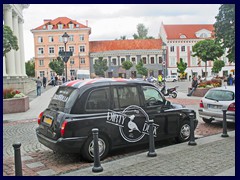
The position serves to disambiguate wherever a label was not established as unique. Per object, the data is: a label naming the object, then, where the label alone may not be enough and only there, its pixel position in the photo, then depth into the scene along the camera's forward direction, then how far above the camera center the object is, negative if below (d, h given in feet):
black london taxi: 21.33 -3.16
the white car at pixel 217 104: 34.35 -3.75
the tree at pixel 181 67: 223.30 +3.26
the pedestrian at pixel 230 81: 101.97 -3.36
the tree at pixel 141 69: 230.07 +2.42
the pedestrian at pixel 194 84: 77.61 -3.16
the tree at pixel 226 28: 83.17 +11.96
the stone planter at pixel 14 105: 51.31 -5.07
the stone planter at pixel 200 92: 75.39 -5.01
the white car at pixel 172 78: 203.41 -4.15
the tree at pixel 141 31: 319.27 +42.20
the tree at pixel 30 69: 311.88 +5.35
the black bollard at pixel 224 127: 29.25 -5.31
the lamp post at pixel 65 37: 64.08 +7.42
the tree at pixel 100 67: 232.94 +4.59
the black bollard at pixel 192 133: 25.85 -5.08
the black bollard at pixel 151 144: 22.59 -5.22
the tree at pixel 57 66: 190.19 +4.71
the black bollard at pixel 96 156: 19.43 -5.16
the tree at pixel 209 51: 97.89 +6.54
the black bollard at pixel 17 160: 18.02 -4.96
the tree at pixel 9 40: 73.91 +8.37
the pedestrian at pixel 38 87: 86.79 -3.70
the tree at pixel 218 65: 209.75 +3.98
